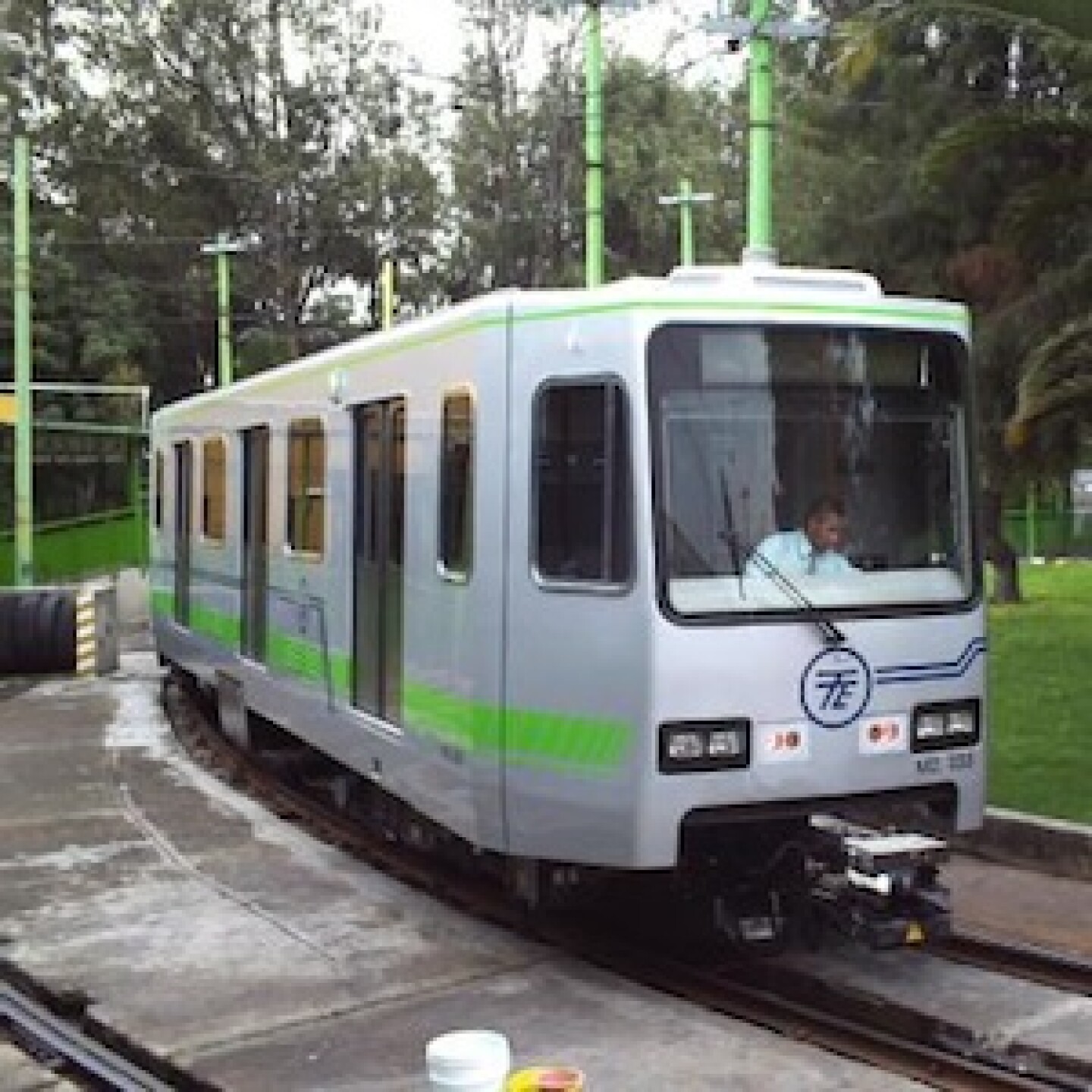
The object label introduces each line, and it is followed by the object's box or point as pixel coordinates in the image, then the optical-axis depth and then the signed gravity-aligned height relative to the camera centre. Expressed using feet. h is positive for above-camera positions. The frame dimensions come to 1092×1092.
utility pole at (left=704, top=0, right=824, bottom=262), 45.52 +9.24
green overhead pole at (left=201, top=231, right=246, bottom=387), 126.11 +13.66
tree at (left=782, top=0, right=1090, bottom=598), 45.52 +10.11
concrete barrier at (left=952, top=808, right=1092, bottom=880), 30.04 -5.63
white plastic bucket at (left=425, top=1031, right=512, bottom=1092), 14.83 -4.47
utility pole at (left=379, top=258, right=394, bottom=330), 102.23 +11.50
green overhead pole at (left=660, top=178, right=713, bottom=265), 90.58 +14.59
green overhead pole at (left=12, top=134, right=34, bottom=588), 84.84 +5.96
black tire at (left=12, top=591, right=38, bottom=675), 74.38 -5.44
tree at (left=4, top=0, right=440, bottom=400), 165.78 +30.54
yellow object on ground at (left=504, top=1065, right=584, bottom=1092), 15.12 -4.71
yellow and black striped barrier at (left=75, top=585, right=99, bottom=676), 72.13 -5.10
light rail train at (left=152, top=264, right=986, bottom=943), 23.72 -1.23
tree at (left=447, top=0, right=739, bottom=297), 151.53 +29.27
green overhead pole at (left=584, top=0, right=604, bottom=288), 63.52 +12.23
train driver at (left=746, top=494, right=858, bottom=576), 24.53 -0.59
